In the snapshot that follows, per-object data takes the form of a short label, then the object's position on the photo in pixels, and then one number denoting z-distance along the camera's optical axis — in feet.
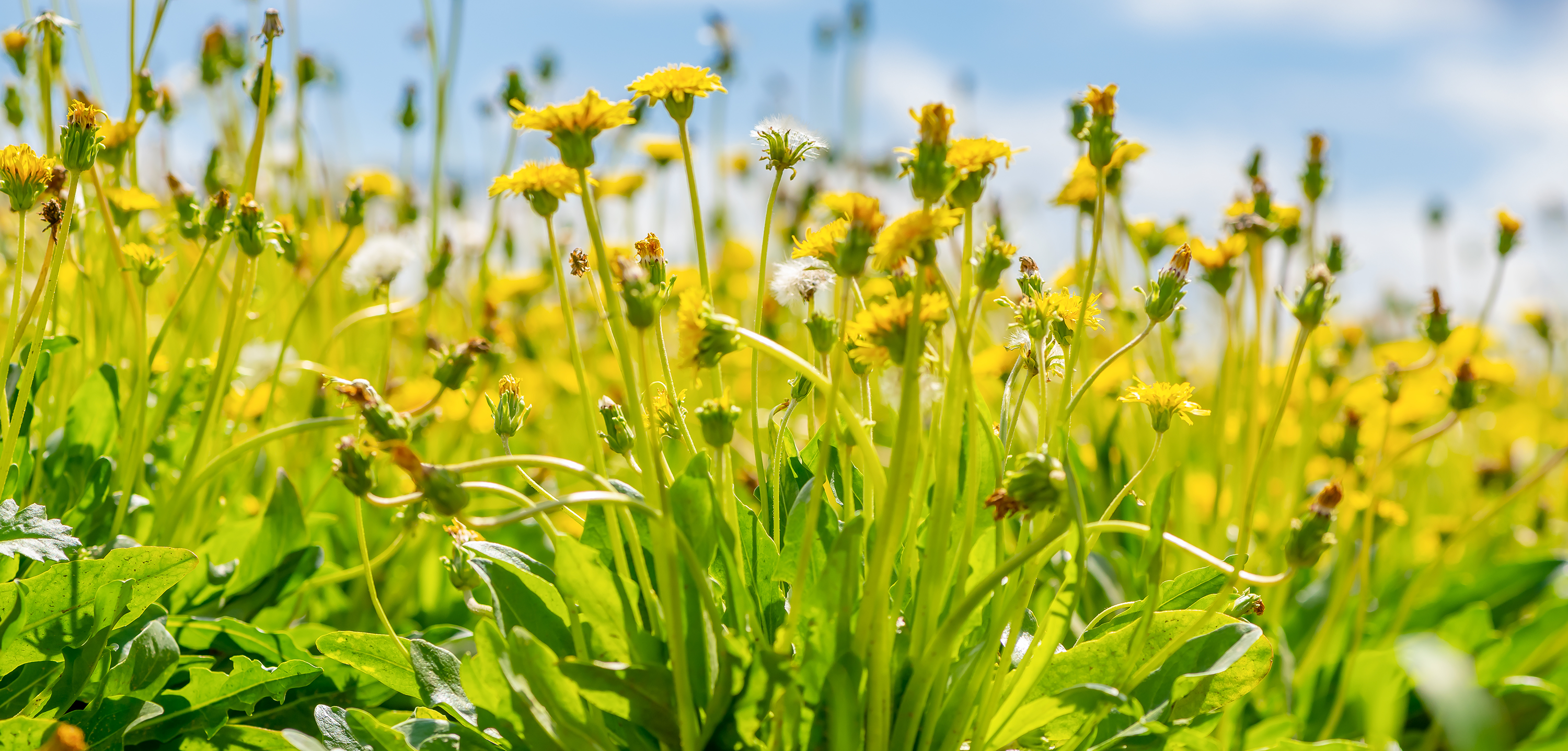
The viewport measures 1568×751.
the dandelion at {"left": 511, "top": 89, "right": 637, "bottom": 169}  3.21
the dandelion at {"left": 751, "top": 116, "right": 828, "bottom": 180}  3.45
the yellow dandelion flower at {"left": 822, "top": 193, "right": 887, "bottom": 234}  3.21
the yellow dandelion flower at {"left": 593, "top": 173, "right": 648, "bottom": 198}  6.00
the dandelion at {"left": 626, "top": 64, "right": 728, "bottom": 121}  3.34
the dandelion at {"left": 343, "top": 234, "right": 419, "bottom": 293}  4.29
